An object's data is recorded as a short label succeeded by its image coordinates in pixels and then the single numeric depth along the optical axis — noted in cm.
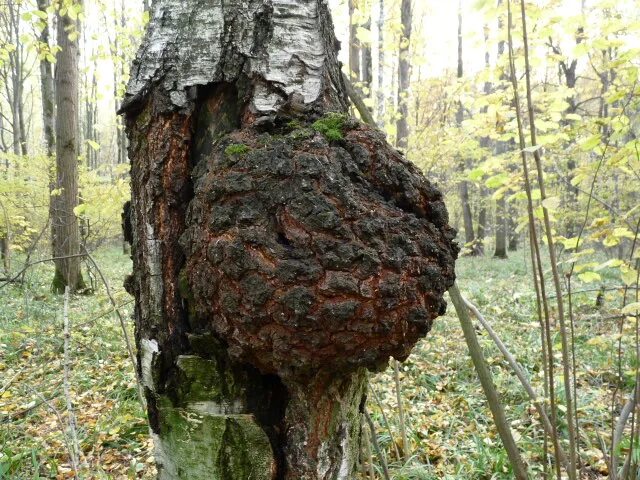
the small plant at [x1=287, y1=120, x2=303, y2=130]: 108
